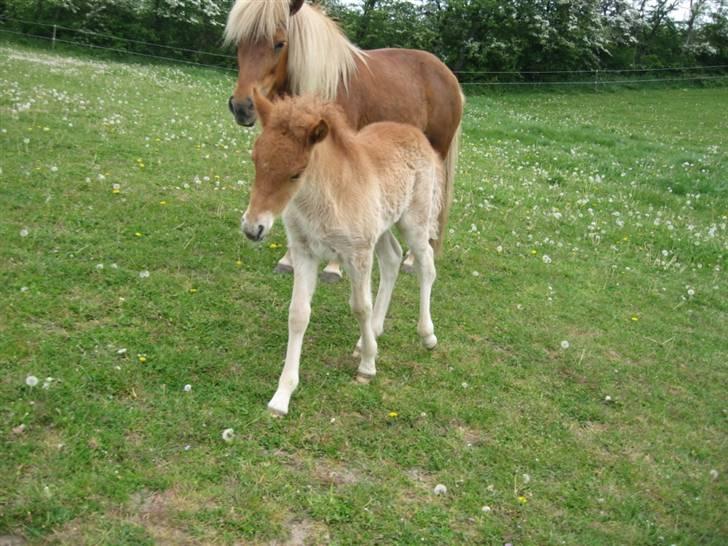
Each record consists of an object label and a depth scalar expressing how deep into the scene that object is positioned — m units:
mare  5.86
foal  3.86
